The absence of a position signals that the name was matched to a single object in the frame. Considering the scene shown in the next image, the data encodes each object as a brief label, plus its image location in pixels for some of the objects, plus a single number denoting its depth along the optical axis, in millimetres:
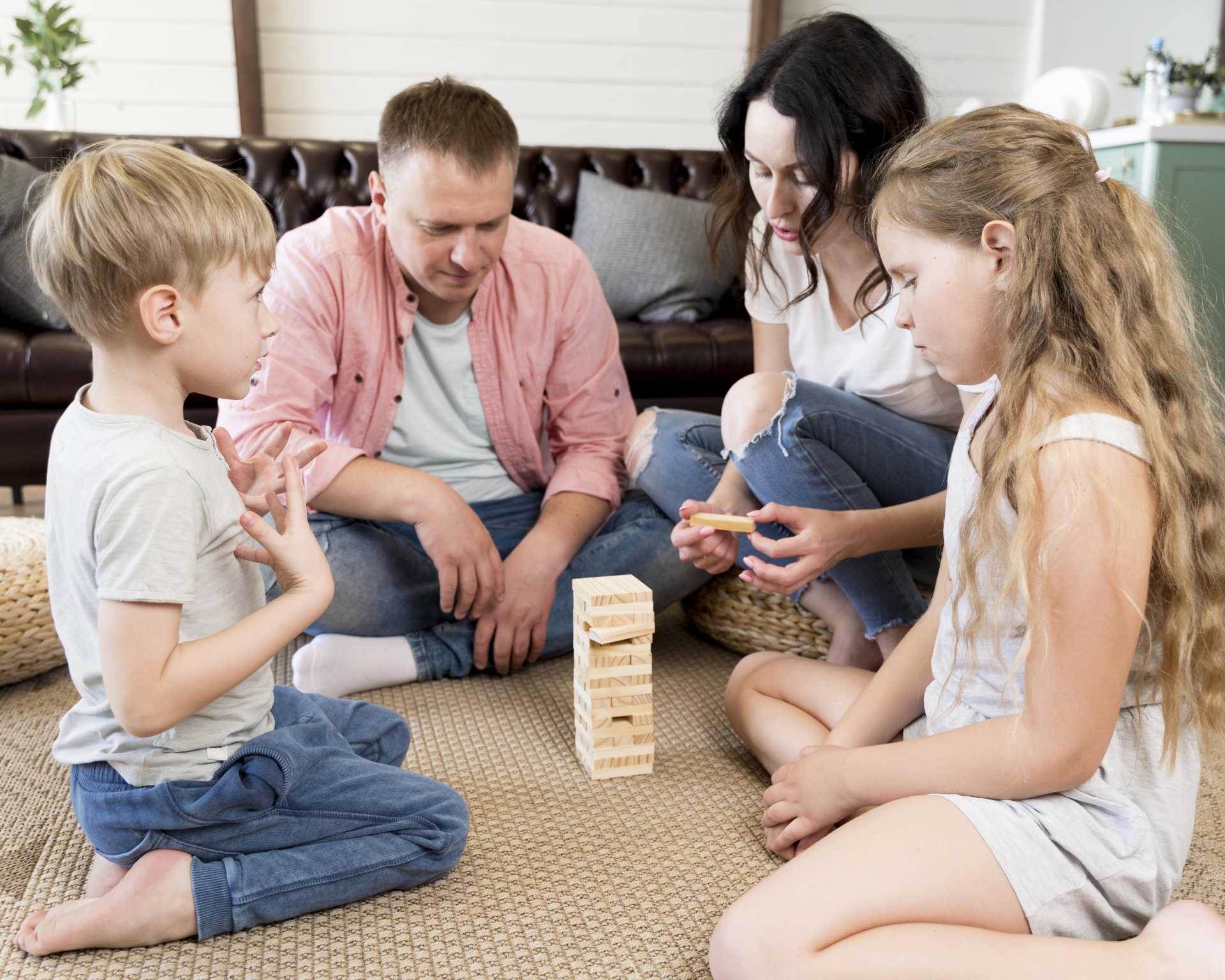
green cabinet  2568
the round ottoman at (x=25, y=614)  1532
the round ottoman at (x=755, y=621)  1639
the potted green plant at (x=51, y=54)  3160
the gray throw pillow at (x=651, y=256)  2734
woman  1360
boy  915
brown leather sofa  2312
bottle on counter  2961
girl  864
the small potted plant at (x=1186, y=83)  2961
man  1514
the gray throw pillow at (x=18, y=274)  2439
